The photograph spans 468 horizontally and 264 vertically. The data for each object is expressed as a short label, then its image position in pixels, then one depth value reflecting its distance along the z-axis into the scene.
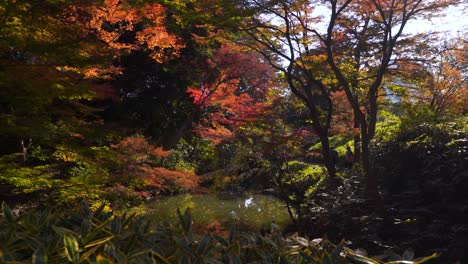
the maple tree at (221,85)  12.04
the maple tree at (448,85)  12.44
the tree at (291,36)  7.46
